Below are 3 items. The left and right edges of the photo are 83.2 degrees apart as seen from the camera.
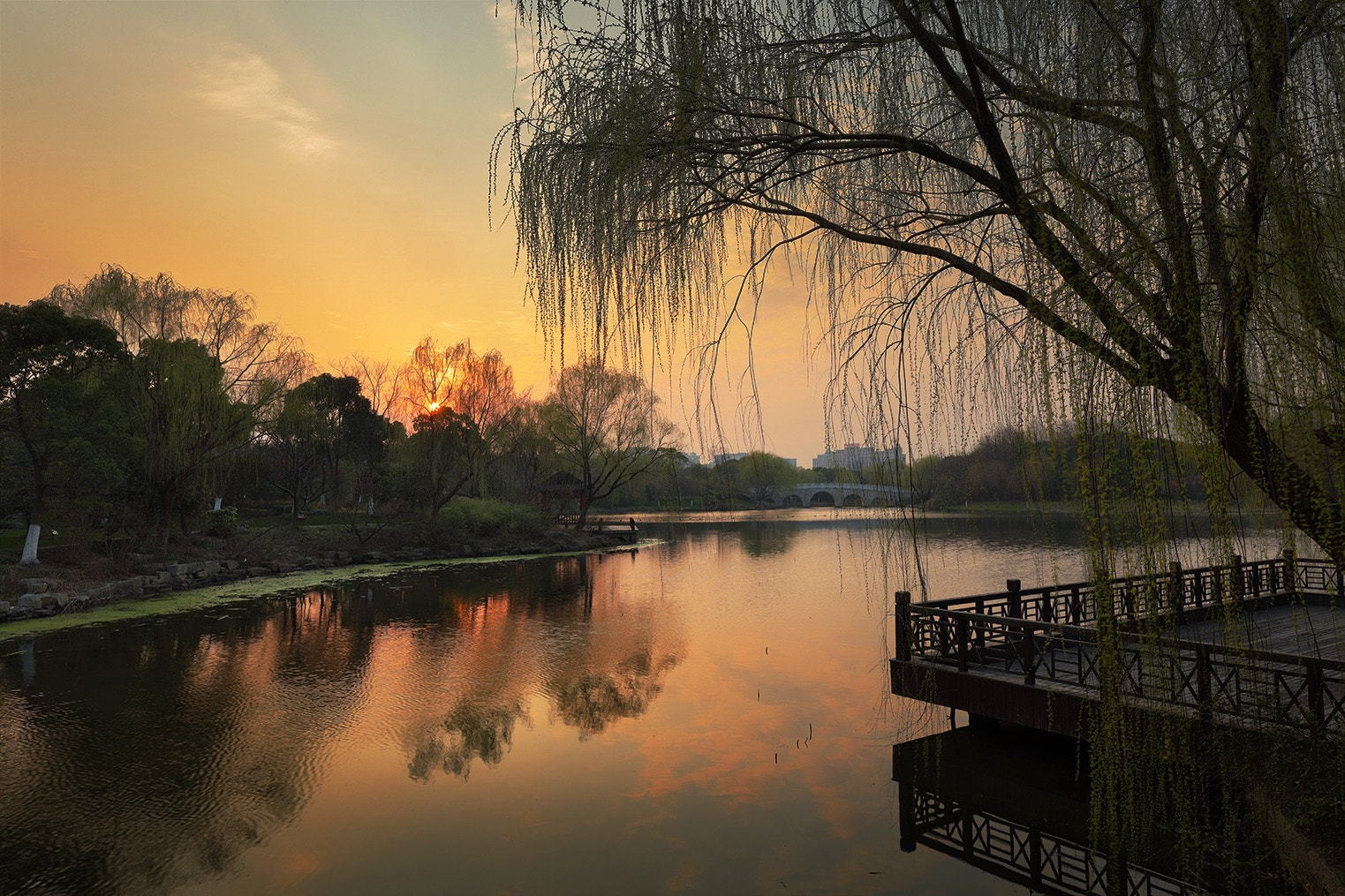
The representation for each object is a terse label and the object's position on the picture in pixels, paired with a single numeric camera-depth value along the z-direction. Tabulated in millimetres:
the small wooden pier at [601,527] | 38812
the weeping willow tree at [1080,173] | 2592
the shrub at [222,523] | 27094
